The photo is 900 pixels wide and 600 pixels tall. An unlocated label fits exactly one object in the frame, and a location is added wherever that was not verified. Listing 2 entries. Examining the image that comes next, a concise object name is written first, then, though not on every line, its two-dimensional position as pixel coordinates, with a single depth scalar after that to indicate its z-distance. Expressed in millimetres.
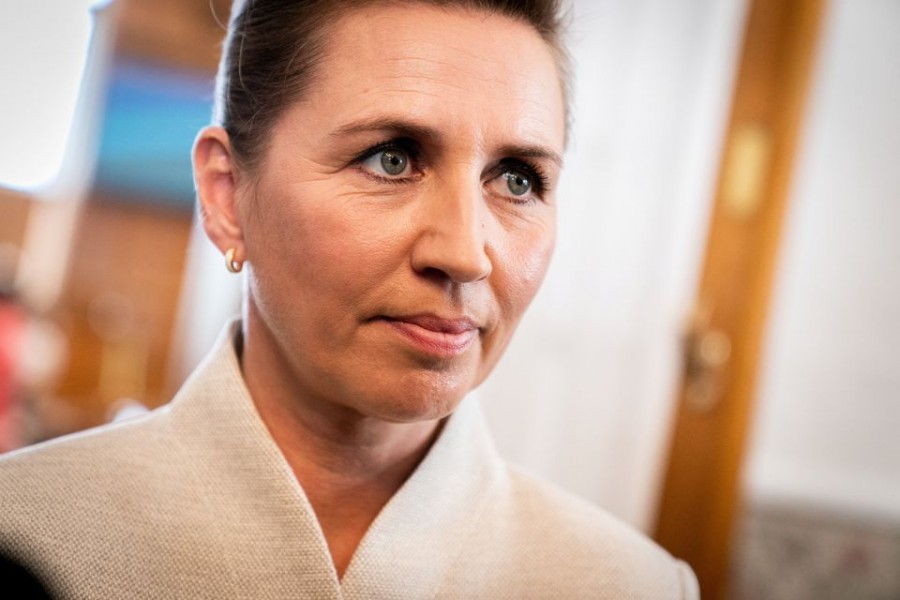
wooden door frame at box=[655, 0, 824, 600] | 2227
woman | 859
